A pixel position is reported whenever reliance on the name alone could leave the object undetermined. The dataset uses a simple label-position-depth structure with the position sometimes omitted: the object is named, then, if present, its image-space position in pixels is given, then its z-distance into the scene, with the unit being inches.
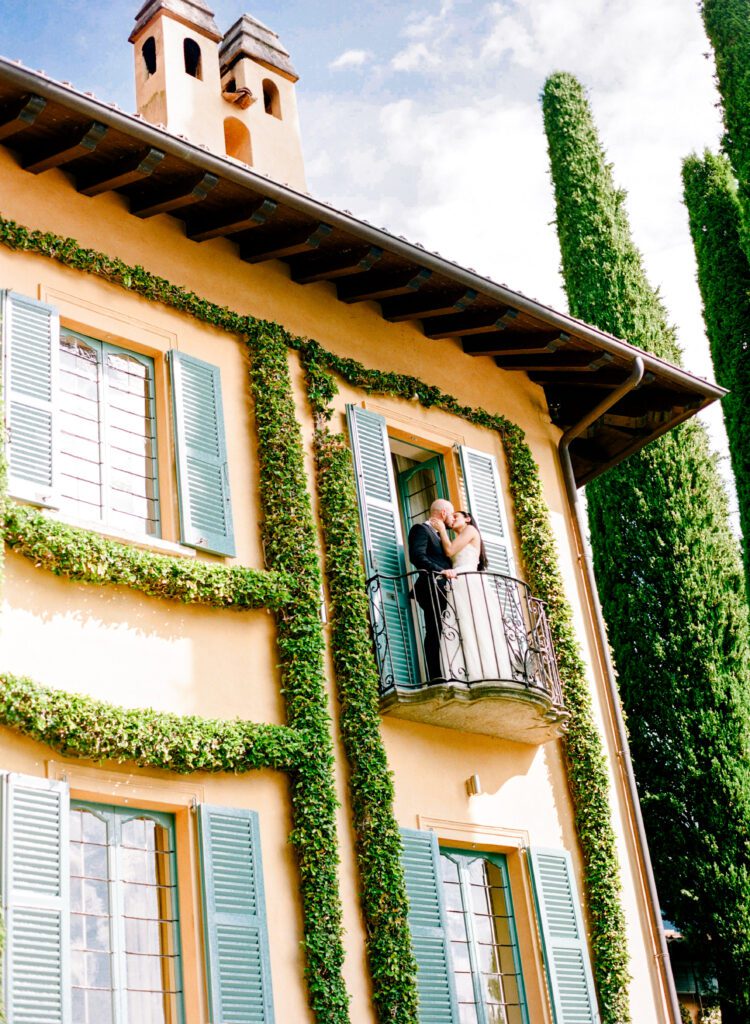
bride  406.3
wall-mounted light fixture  409.1
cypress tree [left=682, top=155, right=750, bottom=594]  739.4
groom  414.6
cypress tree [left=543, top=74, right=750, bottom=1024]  589.0
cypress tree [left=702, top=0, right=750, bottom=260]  724.7
